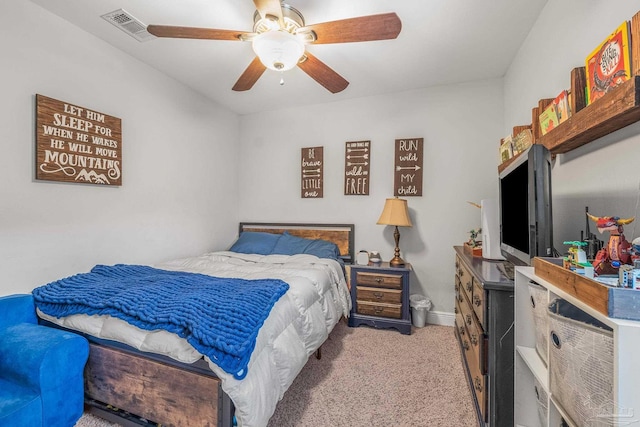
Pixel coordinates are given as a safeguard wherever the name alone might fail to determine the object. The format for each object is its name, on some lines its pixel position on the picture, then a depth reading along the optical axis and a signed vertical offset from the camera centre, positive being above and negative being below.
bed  1.25 -0.77
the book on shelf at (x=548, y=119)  1.39 +0.50
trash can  2.91 -1.00
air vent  1.96 +1.41
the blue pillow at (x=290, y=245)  3.21 -0.35
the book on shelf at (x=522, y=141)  1.73 +0.48
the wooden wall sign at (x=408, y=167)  3.11 +0.53
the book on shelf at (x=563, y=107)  1.27 +0.51
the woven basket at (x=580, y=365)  0.66 -0.40
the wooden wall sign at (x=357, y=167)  3.30 +0.57
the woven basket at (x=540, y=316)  1.00 -0.37
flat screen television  1.20 +0.04
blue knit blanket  1.21 -0.46
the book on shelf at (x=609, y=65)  0.92 +0.54
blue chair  1.28 -0.78
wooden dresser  1.31 -0.64
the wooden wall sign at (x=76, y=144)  1.91 +0.54
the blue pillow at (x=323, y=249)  3.08 -0.38
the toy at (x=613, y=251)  0.80 -0.10
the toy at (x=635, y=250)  0.76 -0.10
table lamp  2.88 -0.02
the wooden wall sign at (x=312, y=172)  3.49 +0.54
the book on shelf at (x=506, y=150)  2.08 +0.50
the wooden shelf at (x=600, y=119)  0.84 +0.35
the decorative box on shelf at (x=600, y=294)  0.62 -0.20
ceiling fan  1.45 +1.04
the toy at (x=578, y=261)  0.84 -0.15
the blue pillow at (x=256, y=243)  3.30 -0.33
